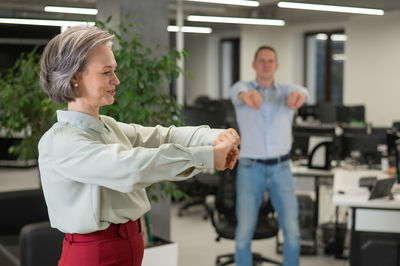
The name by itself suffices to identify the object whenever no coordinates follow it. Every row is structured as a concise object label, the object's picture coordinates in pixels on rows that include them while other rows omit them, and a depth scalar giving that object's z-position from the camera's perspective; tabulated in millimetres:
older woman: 1443
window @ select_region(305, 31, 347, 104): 13312
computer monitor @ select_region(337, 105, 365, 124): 9445
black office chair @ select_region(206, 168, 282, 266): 4082
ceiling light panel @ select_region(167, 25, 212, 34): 12459
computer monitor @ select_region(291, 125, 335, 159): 5715
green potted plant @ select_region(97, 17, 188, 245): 3244
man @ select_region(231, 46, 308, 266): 4008
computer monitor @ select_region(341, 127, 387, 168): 5430
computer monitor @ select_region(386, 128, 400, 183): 4422
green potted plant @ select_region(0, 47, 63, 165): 4125
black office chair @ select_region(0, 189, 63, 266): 3100
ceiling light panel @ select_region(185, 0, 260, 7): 7530
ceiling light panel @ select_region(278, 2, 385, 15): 8042
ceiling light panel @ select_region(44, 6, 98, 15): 8336
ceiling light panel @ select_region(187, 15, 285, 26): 10156
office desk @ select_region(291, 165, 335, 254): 4969
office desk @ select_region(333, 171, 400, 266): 3631
